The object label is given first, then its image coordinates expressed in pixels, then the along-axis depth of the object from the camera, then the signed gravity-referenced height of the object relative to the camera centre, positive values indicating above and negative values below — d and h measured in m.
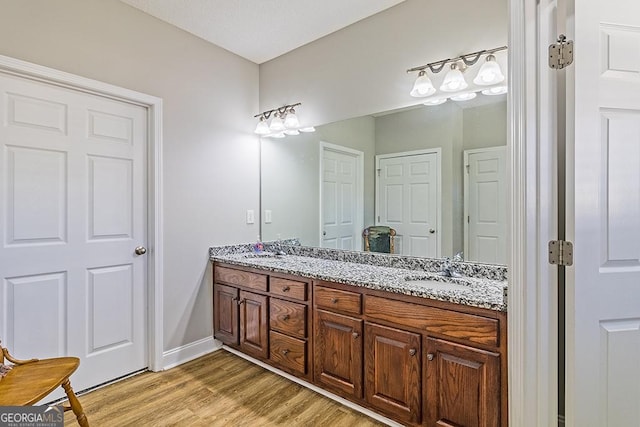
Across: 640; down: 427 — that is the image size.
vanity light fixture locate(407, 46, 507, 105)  1.81 +0.81
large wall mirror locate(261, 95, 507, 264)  1.95 +0.24
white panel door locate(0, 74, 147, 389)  1.85 -0.09
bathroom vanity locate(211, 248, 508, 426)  1.45 -0.66
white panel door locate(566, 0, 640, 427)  1.23 +0.07
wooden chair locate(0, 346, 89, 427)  1.30 -0.73
